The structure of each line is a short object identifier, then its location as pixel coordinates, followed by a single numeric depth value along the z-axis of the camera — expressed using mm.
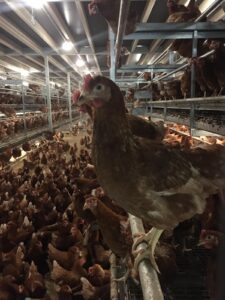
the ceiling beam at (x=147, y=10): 2490
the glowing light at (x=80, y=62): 5650
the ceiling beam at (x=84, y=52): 4143
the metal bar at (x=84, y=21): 2480
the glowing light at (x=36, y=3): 2218
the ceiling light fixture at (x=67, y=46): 3900
